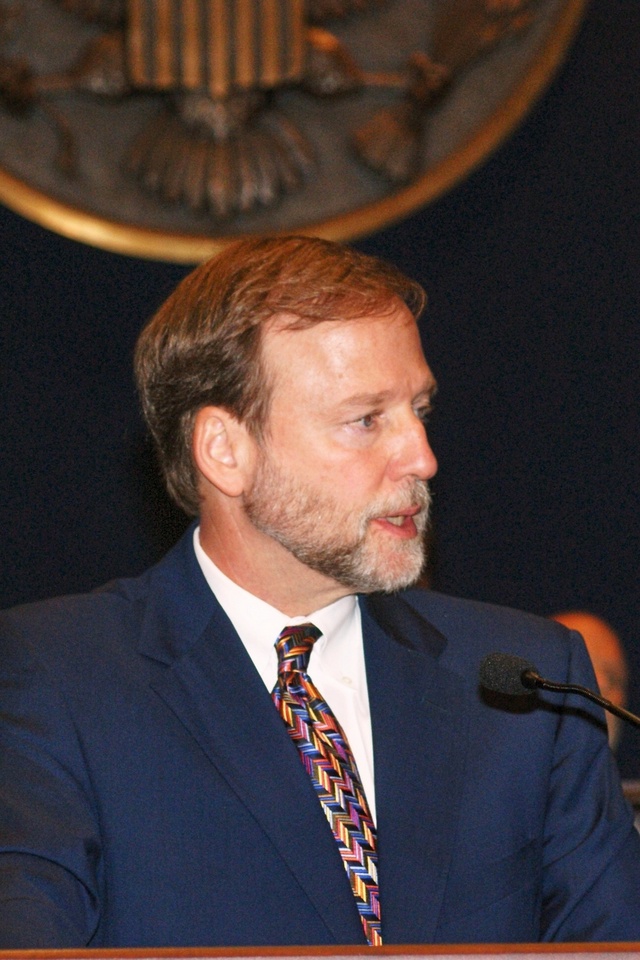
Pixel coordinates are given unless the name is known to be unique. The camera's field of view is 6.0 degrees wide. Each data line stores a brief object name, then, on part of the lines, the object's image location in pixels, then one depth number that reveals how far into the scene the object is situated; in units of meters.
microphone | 3.71
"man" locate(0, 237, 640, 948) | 3.78
